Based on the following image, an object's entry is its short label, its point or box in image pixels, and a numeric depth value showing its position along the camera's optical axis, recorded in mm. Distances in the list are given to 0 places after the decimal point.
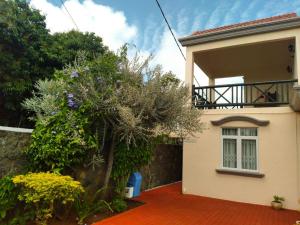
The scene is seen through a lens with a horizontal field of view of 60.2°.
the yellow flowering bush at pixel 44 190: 5129
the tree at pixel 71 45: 13311
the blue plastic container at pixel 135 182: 9000
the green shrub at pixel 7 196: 5340
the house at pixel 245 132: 8742
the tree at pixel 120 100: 6879
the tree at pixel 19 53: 11102
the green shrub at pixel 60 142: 6304
